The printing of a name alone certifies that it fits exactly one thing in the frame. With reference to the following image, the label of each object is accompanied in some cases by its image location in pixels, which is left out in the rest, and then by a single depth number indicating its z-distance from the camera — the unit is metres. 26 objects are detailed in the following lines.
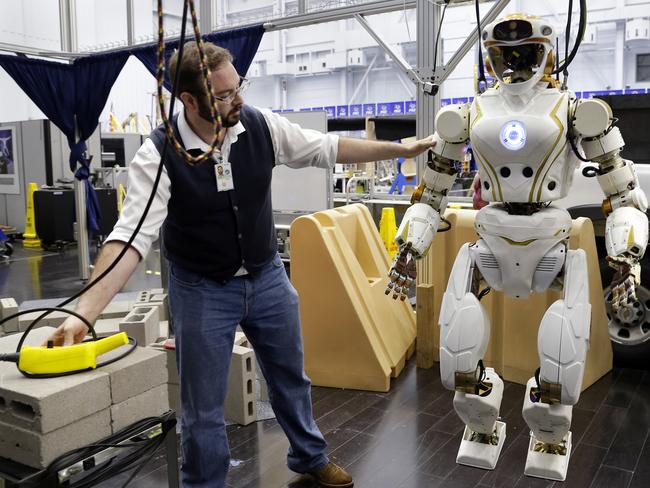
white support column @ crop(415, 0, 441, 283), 5.10
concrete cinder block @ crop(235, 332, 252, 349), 4.01
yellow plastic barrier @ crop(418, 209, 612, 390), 3.92
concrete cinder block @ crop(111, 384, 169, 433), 1.97
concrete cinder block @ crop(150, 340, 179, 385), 3.68
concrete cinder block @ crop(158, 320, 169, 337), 4.44
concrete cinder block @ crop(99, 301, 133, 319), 4.64
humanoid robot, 2.25
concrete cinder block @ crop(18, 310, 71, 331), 4.26
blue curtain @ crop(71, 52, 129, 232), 7.40
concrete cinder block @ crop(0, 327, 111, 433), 1.75
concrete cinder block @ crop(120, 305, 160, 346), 3.99
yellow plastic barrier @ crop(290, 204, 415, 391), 4.02
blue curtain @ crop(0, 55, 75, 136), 7.19
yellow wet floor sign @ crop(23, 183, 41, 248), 10.93
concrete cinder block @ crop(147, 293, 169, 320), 4.99
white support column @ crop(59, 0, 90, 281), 7.72
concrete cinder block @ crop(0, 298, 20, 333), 4.93
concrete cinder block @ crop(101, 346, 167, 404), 1.96
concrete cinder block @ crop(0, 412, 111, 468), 1.76
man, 2.17
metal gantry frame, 5.00
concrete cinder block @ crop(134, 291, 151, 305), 4.96
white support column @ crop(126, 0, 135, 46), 7.95
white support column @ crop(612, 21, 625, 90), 14.67
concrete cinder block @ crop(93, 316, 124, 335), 4.16
